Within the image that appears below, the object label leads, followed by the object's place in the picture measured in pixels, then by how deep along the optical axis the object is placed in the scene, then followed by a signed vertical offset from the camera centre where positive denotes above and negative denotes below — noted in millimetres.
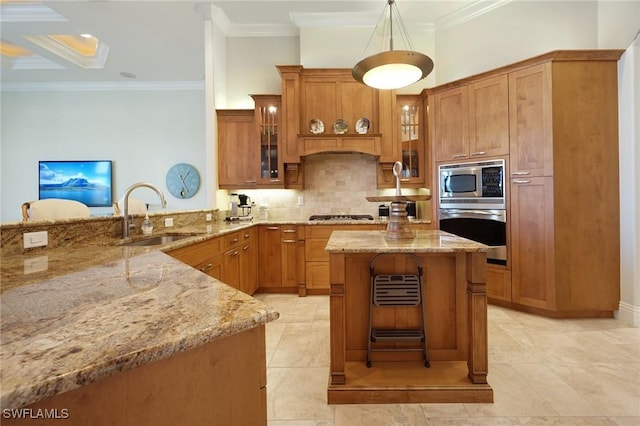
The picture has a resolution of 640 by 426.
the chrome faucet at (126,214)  2054 +9
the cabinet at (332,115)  3645 +1340
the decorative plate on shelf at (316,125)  3771 +1208
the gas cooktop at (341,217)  3873 -65
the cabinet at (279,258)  3570 -592
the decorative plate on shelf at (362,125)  3750 +1198
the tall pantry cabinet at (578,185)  2645 +235
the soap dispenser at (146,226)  2260 -95
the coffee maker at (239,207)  3757 +94
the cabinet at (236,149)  3830 +912
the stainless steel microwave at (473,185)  2982 +293
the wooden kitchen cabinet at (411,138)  3730 +1012
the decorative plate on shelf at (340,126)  3762 +1190
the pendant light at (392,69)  1777 +1011
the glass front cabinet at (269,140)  3784 +1029
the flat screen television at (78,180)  5434 +723
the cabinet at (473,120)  2959 +1042
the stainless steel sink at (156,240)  2084 -204
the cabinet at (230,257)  2109 -413
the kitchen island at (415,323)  1620 -747
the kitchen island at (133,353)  411 -223
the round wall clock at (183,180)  5496 +696
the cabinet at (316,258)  3514 -588
